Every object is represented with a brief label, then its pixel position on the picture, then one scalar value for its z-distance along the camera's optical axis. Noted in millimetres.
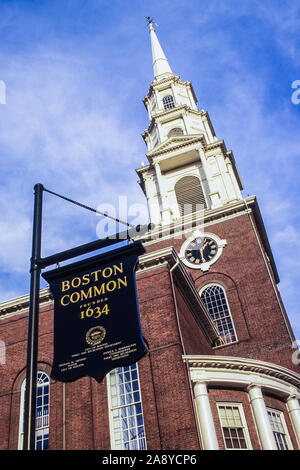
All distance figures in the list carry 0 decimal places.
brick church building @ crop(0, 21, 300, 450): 14789
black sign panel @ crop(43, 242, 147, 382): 7117
